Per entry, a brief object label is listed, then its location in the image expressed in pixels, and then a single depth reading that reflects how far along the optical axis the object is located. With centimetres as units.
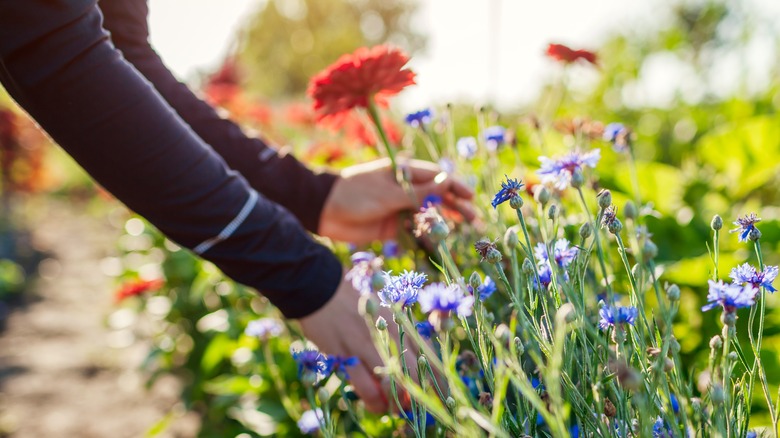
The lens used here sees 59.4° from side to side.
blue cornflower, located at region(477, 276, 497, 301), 82
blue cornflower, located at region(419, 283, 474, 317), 62
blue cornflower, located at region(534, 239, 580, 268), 80
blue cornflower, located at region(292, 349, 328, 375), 92
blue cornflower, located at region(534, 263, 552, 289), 84
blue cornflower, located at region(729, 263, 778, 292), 73
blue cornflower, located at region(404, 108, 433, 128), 131
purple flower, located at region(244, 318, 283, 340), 116
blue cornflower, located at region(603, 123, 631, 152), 122
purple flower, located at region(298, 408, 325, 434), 103
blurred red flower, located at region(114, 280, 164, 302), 248
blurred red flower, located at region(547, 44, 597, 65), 154
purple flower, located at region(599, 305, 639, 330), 70
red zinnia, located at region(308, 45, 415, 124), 120
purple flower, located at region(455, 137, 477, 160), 144
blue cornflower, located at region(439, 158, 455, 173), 150
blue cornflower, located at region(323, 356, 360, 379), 97
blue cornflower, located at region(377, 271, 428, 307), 72
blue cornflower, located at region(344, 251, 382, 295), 95
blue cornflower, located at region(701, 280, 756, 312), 66
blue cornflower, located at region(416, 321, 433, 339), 93
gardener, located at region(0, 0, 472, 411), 88
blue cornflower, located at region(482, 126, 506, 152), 136
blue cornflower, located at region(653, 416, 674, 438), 74
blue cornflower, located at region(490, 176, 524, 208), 81
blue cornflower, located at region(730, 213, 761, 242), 78
